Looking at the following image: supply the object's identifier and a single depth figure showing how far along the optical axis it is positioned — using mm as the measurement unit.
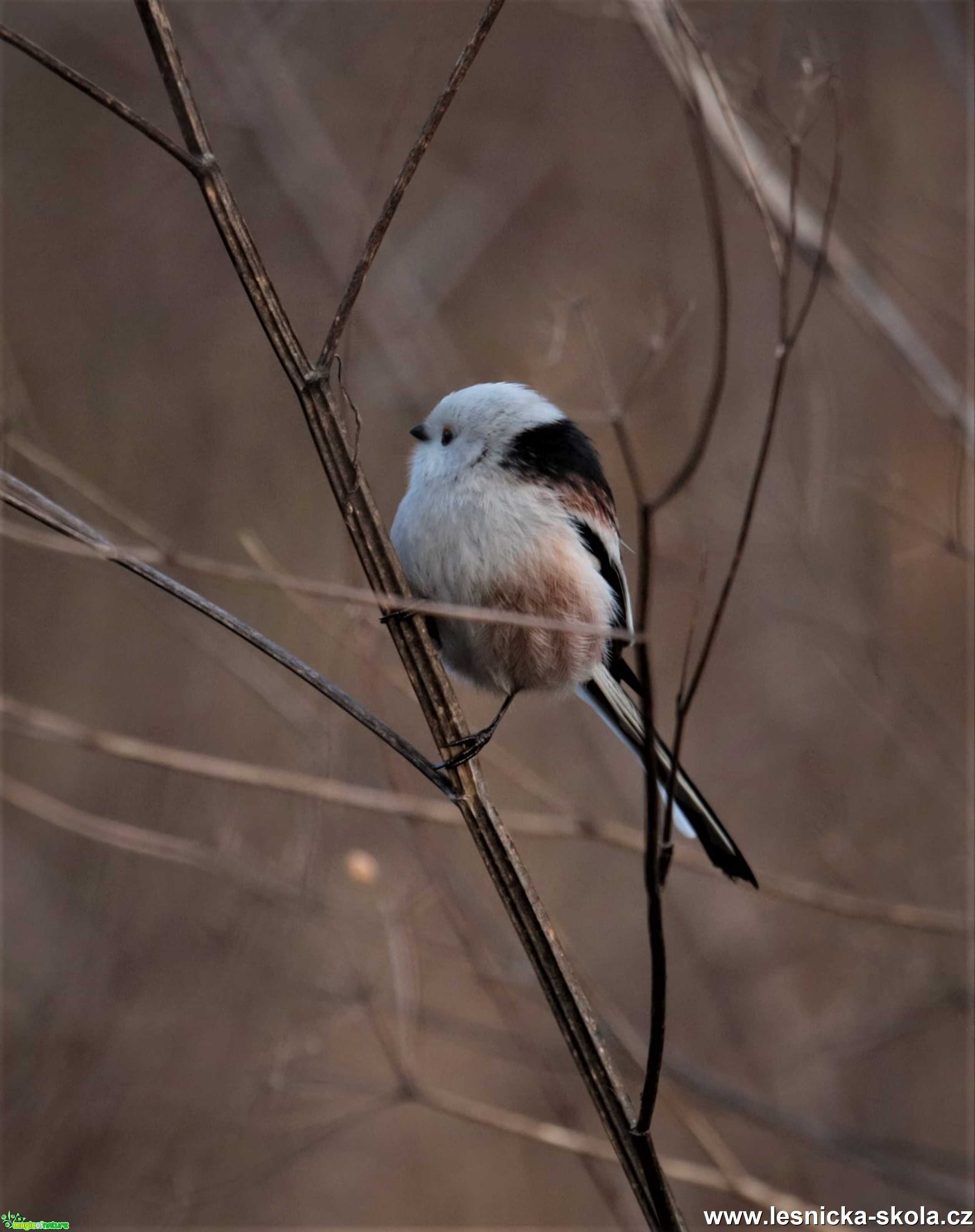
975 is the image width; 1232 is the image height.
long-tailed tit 3693
